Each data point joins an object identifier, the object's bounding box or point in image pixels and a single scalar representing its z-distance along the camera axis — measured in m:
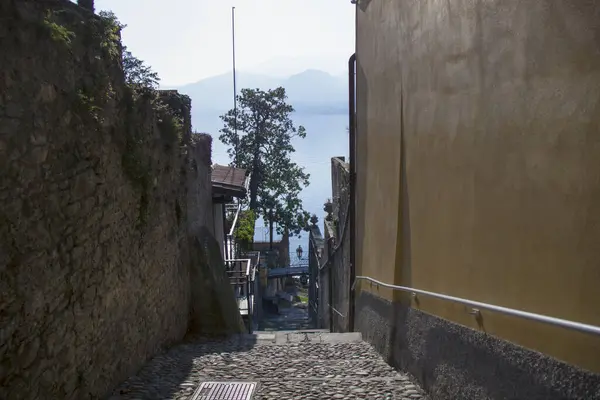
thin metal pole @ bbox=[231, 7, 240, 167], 30.33
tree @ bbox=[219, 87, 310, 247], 30.44
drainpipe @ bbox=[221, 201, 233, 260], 16.06
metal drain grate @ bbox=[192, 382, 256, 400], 4.89
